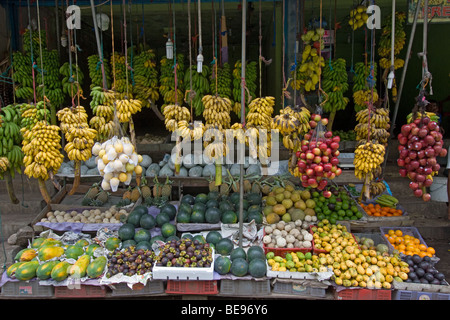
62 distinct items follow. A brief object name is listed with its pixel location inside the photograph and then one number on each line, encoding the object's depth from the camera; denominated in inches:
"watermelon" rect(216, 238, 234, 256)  132.9
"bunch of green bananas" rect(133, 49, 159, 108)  206.5
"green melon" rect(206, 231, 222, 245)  139.0
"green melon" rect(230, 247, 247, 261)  127.6
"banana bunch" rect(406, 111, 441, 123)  118.1
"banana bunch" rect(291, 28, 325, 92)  165.5
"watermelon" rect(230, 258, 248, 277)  121.3
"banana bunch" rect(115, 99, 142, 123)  130.6
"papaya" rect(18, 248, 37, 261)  130.5
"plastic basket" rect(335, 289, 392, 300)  120.3
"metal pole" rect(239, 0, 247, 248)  103.5
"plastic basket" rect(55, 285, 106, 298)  123.5
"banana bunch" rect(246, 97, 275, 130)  137.3
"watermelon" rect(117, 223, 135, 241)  140.7
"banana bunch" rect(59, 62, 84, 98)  195.6
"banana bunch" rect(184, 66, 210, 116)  194.9
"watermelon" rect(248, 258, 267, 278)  121.6
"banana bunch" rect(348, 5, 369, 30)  168.1
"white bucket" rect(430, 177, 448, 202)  173.9
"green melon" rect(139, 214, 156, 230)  148.6
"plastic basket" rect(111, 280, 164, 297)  123.7
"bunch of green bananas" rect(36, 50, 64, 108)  195.5
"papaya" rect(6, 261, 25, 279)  124.0
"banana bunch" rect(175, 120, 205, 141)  127.5
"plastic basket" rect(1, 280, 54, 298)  124.0
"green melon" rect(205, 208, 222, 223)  150.2
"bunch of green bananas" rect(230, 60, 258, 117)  196.9
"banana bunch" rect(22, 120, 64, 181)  130.1
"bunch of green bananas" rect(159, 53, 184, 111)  201.5
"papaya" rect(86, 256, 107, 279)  121.4
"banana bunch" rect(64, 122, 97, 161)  132.4
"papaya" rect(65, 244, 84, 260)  131.0
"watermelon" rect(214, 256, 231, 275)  121.6
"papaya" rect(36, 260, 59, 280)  121.0
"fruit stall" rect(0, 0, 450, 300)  120.6
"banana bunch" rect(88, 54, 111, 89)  200.7
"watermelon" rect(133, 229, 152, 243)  139.6
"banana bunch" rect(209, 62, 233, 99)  195.6
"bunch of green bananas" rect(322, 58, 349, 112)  191.0
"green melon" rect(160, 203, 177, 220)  156.4
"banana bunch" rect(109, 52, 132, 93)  202.1
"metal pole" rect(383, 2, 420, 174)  119.3
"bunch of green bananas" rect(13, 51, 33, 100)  187.9
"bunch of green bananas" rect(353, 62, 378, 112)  186.4
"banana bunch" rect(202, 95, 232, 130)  136.3
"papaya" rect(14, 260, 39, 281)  121.6
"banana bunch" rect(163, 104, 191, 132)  133.7
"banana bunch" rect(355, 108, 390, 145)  140.1
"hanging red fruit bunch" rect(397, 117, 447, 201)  114.5
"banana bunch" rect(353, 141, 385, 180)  127.2
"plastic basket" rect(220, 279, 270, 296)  124.0
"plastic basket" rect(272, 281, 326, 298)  123.6
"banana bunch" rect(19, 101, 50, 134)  134.6
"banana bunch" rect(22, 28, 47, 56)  186.9
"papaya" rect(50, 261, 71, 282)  119.8
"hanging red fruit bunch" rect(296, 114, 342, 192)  116.9
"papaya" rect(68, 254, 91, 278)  121.4
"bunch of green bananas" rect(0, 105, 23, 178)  134.0
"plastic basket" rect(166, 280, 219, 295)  123.1
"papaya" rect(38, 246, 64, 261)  128.9
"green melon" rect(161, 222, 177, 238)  143.4
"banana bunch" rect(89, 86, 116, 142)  134.3
